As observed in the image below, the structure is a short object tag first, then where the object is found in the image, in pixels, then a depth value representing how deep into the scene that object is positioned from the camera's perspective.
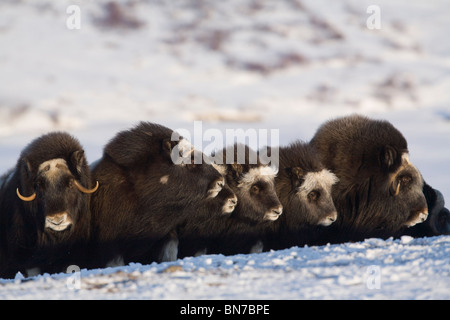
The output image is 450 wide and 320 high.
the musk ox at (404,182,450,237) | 16.87
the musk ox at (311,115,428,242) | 15.68
